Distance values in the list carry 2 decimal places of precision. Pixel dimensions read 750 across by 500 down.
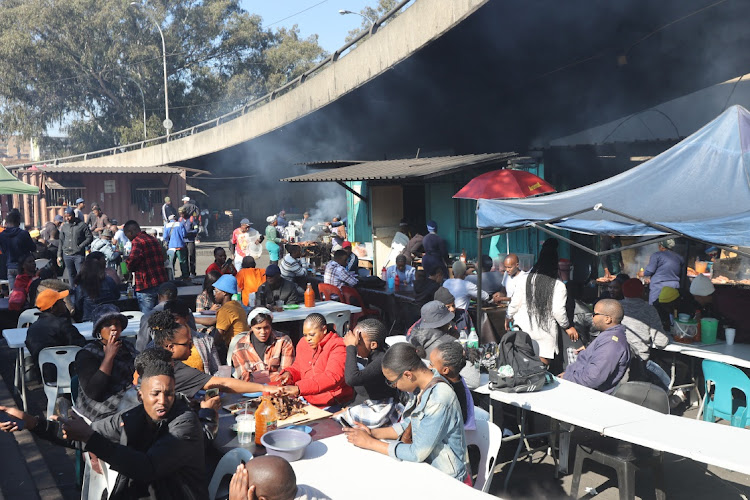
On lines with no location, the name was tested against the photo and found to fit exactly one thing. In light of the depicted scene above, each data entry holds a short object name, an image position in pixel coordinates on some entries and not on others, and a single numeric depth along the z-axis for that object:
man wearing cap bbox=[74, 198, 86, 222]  17.90
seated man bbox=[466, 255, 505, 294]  9.14
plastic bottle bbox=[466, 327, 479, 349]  6.05
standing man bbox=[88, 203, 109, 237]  15.87
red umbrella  9.11
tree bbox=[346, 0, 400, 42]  48.57
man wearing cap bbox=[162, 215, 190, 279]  14.43
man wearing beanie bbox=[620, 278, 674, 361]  6.38
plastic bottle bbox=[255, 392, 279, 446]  4.16
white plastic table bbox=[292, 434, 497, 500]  3.50
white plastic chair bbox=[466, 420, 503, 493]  4.20
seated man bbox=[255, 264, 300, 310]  8.30
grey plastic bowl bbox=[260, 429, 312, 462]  3.85
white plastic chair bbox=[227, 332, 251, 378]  6.22
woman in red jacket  5.00
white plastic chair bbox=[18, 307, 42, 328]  7.70
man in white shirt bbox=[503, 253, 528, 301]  8.04
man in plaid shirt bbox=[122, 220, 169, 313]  8.99
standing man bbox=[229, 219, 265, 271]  12.52
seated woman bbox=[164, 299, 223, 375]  5.54
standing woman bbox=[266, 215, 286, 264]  13.15
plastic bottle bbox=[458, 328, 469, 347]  6.09
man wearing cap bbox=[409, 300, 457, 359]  5.66
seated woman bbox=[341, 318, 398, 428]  4.53
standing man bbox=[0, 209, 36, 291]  11.28
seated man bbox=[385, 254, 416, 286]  9.90
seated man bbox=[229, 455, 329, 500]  2.77
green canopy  11.05
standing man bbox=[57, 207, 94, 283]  11.88
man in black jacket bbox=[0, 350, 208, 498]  3.12
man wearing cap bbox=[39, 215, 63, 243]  15.26
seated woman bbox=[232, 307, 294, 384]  5.63
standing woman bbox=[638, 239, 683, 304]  8.40
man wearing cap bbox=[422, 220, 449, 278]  10.30
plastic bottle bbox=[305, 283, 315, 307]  8.38
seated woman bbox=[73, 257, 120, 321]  8.20
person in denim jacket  3.69
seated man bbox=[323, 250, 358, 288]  9.36
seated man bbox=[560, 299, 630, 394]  5.36
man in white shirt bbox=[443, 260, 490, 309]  7.68
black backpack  5.20
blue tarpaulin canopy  5.21
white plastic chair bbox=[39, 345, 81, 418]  5.99
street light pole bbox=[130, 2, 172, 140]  36.56
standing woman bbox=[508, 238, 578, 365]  6.55
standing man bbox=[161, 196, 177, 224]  19.85
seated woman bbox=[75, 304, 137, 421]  4.57
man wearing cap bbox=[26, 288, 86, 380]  6.06
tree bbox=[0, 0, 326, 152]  43.28
